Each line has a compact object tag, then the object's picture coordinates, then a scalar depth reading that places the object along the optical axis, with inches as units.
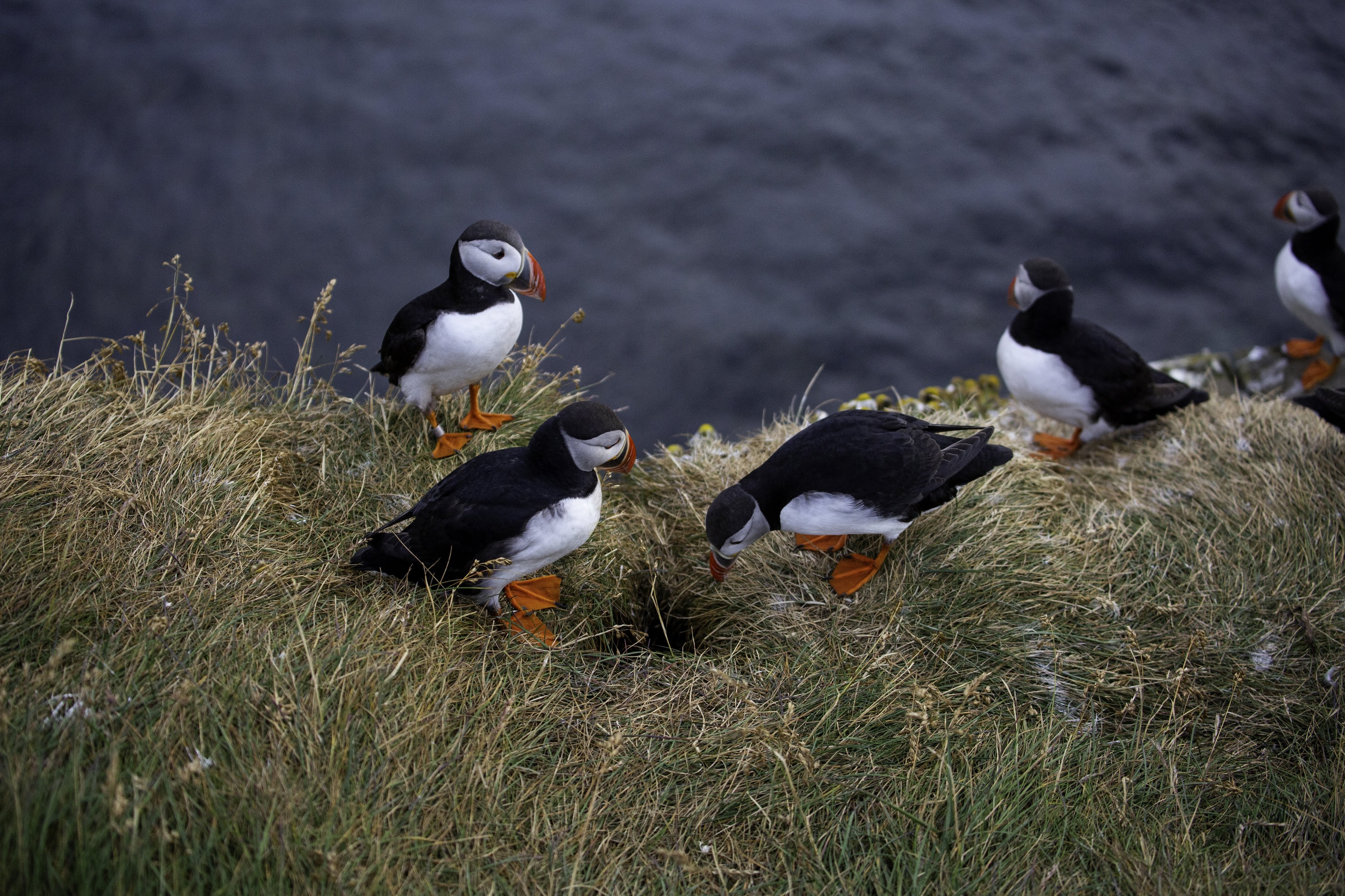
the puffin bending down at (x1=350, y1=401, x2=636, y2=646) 133.0
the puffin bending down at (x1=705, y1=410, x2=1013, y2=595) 139.6
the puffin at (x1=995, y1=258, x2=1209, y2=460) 187.6
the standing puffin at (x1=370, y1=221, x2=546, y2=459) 155.6
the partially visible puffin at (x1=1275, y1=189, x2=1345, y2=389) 249.0
